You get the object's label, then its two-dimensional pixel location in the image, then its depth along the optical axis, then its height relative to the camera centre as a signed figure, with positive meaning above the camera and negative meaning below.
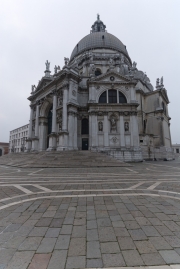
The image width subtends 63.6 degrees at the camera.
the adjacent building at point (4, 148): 78.06 +0.42
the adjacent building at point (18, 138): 73.95 +5.68
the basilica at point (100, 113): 27.69 +7.56
